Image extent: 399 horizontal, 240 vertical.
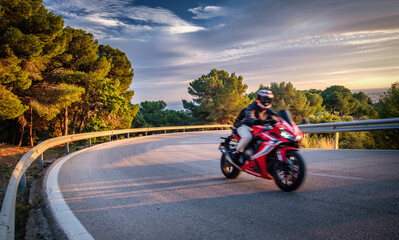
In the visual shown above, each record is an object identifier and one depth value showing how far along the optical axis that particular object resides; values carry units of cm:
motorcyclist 489
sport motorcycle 410
